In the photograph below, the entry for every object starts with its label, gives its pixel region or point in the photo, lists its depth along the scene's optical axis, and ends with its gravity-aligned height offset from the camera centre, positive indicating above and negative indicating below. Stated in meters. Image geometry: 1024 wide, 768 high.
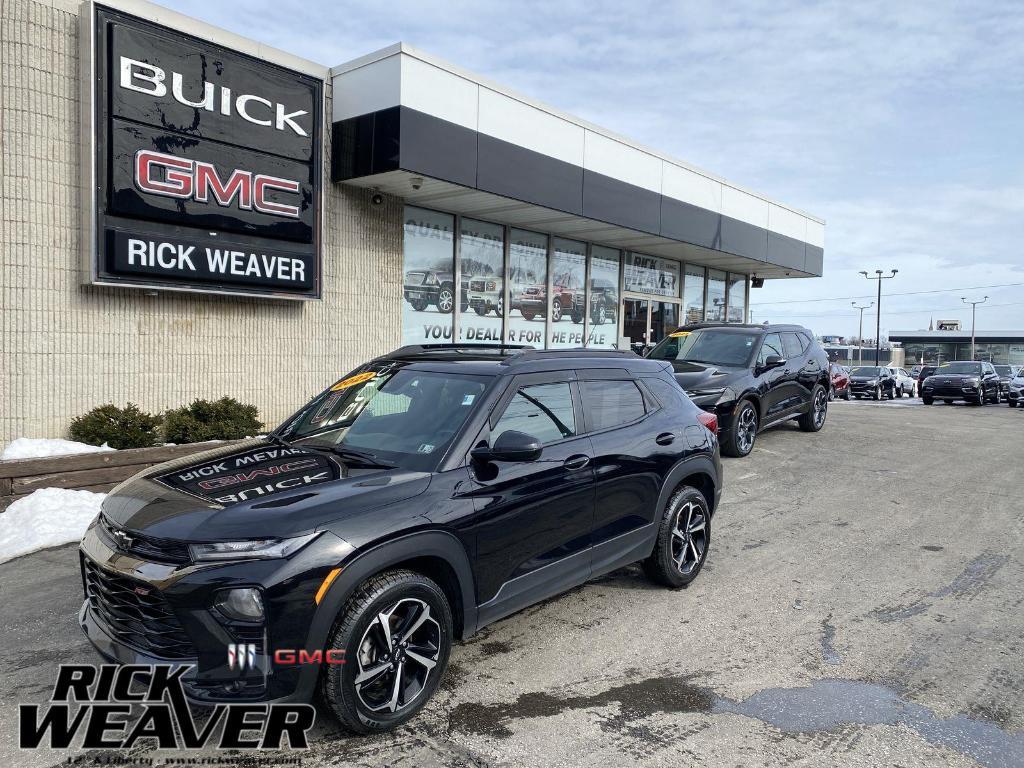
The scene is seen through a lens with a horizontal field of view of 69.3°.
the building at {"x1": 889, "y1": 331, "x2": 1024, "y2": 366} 83.00 +1.24
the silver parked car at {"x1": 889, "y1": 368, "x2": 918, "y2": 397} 34.31 -1.48
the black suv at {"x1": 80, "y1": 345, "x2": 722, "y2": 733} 2.91 -0.85
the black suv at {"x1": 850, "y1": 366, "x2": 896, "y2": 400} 31.06 -1.18
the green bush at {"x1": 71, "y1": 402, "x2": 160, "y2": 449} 8.09 -1.03
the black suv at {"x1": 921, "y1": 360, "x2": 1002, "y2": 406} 24.44 -0.96
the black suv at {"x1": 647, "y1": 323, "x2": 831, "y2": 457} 10.25 -0.33
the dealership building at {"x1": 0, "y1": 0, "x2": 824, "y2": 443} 8.16 +1.87
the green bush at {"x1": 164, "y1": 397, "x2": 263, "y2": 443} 8.54 -1.01
